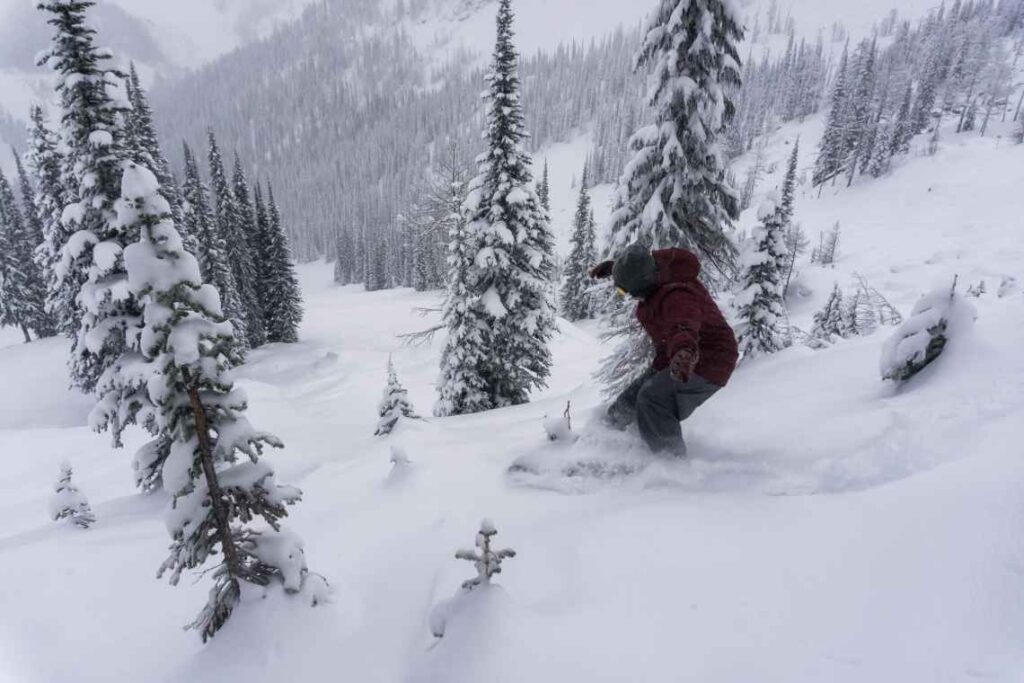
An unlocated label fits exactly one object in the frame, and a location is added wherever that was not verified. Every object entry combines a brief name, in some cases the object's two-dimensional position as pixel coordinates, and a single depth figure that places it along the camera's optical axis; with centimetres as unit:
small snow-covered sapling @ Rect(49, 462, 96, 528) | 743
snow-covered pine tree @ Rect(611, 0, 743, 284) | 970
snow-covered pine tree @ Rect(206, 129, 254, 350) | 3594
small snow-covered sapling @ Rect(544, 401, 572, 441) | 605
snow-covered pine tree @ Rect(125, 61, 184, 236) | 2639
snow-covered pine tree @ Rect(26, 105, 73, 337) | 2261
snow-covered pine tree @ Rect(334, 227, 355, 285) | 10738
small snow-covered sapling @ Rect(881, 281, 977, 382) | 572
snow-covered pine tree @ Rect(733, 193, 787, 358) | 1395
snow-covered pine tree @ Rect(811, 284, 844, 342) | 2948
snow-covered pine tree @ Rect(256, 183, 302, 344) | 3944
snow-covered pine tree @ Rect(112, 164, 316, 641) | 298
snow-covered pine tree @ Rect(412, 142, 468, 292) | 2050
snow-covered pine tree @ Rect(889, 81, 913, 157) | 6825
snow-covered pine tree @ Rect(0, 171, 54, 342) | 4162
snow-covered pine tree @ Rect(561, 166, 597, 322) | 4959
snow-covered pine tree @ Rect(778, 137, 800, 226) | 1454
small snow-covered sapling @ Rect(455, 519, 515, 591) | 278
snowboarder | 485
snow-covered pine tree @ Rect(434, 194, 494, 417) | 1736
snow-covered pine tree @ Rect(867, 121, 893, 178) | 6719
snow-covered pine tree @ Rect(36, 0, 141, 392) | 977
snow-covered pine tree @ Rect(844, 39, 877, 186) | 6788
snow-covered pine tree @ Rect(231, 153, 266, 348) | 3775
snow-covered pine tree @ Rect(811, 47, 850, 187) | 7162
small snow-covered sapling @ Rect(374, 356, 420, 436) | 1273
